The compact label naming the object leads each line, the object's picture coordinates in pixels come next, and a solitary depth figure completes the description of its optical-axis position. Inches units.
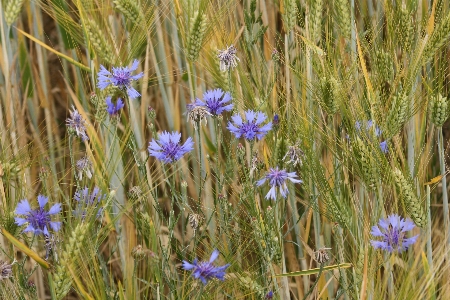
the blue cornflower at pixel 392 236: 63.5
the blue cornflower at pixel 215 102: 66.2
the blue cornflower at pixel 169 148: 65.3
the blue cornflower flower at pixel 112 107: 68.0
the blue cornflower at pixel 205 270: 62.1
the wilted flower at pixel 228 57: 67.0
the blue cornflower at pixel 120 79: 66.6
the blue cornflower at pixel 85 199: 63.0
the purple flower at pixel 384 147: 67.0
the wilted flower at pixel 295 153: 65.5
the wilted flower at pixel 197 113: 65.6
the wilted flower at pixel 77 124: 66.0
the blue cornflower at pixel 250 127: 65.4
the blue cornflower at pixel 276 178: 64.4
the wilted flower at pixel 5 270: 62.6
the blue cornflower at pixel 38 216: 63.9
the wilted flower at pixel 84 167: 65.1
